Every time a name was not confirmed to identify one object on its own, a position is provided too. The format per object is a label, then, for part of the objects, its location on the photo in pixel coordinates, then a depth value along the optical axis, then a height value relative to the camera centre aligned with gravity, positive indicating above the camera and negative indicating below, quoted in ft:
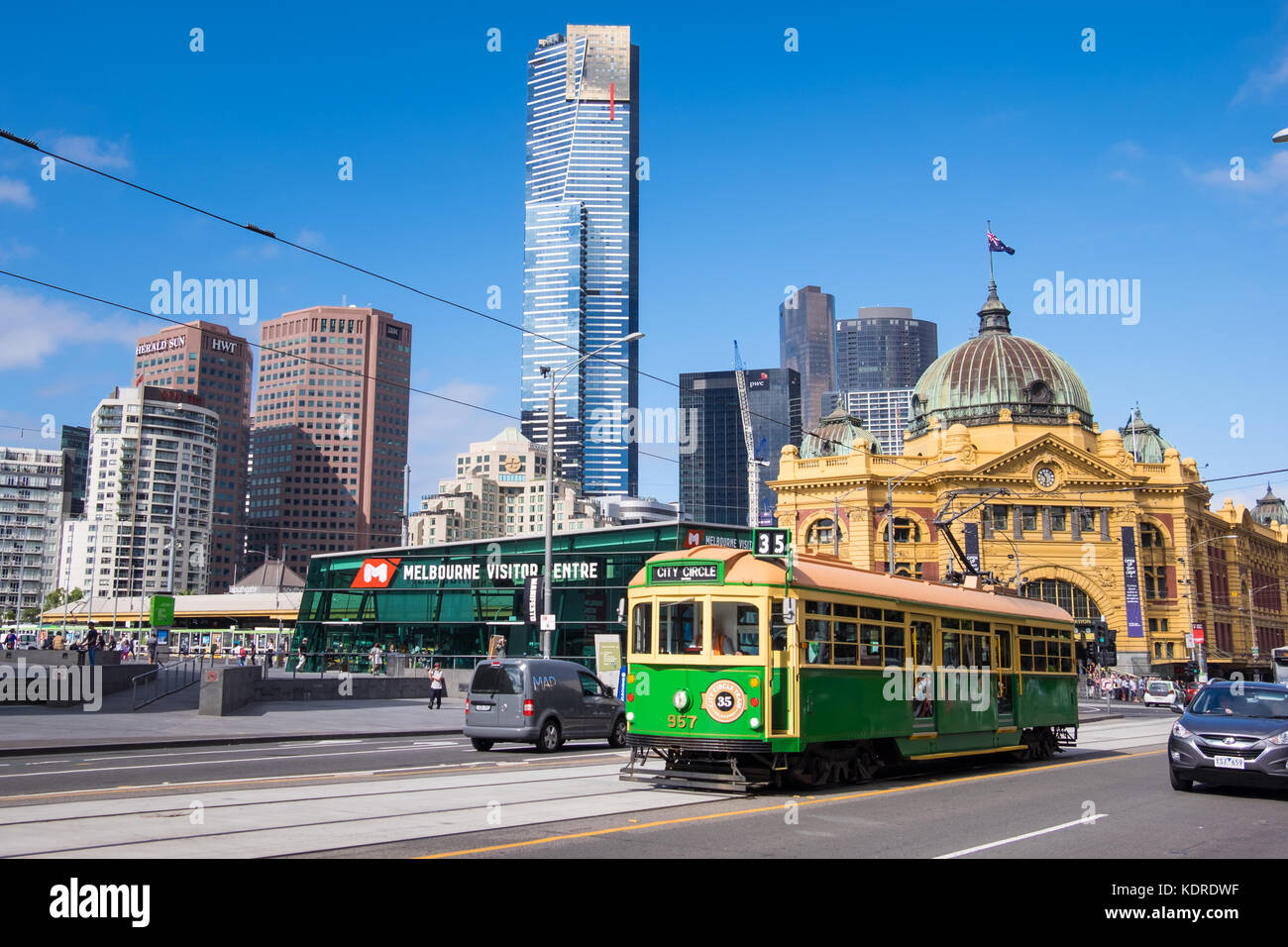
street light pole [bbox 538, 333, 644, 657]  101.34 +5.72
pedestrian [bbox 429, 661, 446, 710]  115.34 -5.90
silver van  72.64 -4.95
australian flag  263.29 +92.79
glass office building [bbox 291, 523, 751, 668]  144.87 +5.95
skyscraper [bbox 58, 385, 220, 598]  625.41 +78.67
